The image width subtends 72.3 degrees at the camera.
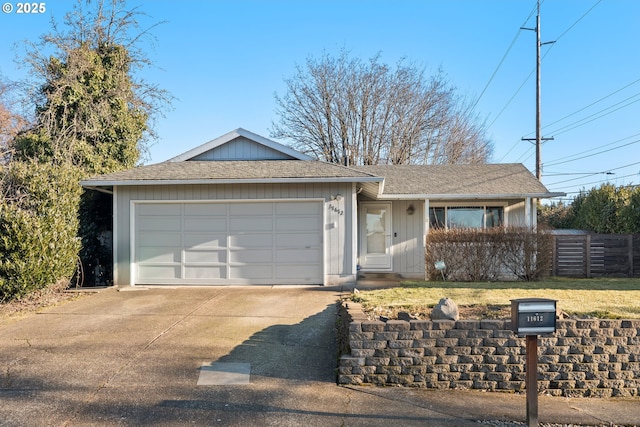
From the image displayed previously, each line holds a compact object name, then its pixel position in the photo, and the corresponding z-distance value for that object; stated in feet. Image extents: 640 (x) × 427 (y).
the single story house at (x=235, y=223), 34.53
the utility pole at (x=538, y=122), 63.10
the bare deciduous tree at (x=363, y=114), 85.30
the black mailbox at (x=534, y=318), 12.57
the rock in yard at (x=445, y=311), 16.70
